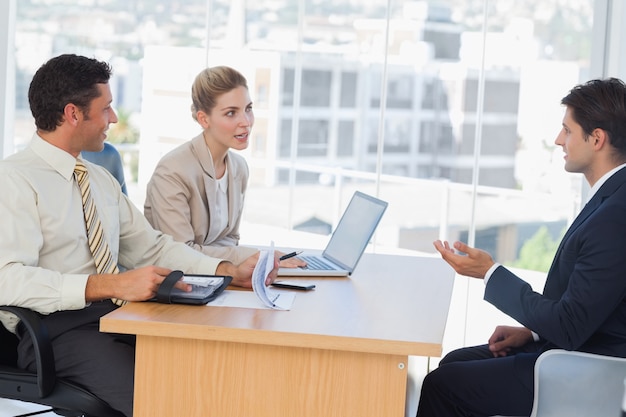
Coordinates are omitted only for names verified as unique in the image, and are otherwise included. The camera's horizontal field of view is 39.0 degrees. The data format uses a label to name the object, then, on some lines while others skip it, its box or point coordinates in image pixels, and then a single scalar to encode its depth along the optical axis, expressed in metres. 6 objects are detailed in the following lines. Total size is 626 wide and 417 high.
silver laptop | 2.83
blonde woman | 3.13
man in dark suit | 2.18
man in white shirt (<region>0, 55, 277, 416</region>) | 2.37
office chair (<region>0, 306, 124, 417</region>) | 2.34
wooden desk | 2.08
